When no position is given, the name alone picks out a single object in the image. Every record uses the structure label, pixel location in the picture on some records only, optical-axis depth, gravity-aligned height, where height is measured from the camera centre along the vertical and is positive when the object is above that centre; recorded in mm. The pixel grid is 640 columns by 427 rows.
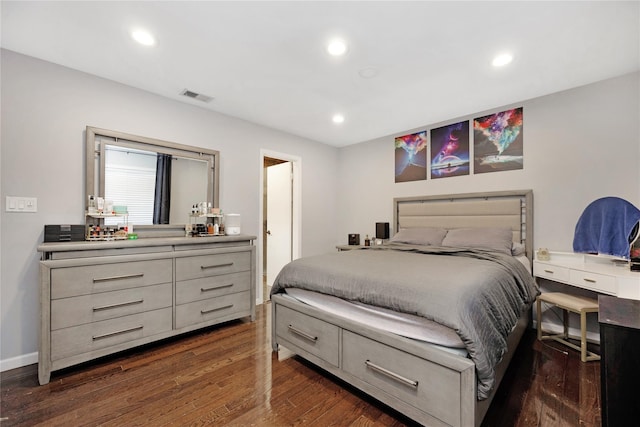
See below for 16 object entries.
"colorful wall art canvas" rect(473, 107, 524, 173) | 3037 +869
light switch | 2098 +97
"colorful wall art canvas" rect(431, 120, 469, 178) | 3432 +863
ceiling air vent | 2790 +1256
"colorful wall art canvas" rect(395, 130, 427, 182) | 3816 +861
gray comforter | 1374 -429
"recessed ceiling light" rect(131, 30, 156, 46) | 1911 +1267
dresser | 1944 -629
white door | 4336 -11
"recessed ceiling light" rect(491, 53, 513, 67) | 2141 +1253
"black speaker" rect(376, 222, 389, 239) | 4051 -182
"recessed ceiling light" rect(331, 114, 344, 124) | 3401 +1250
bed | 1368 -626
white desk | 1934 -440
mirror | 2484 +413
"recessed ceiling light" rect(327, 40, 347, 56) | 1995 +1249
